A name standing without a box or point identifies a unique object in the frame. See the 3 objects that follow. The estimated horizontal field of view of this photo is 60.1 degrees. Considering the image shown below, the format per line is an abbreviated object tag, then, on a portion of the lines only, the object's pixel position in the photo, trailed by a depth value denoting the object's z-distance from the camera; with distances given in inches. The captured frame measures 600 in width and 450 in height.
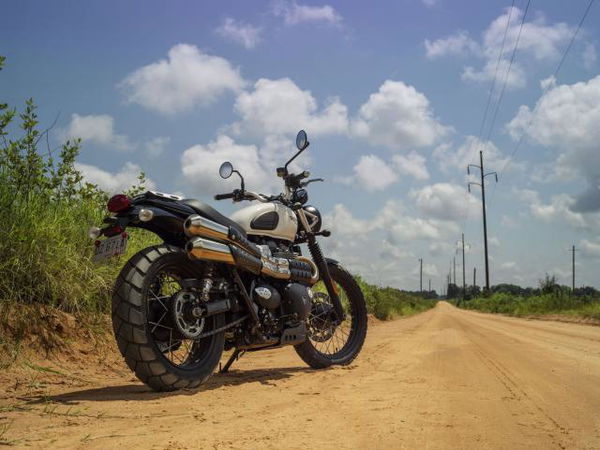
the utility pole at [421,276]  4537.4
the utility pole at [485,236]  1712.6
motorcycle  132.6
